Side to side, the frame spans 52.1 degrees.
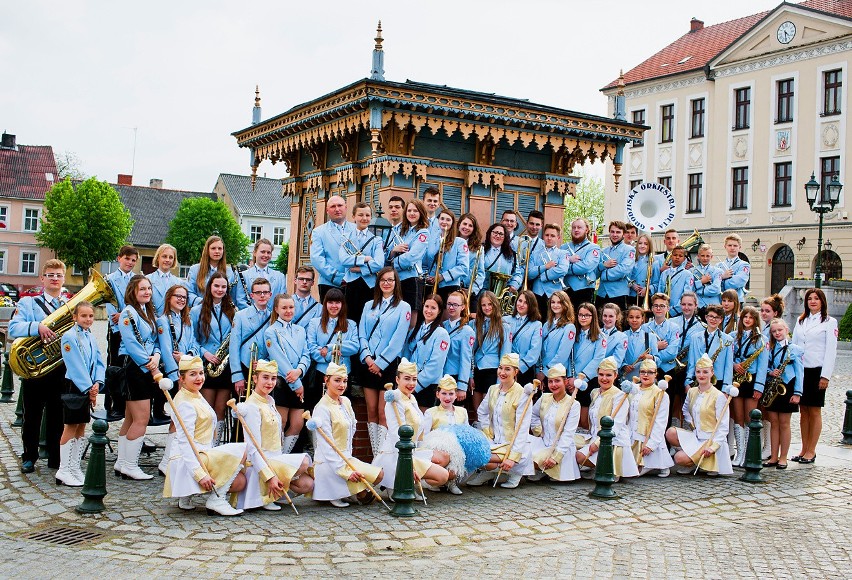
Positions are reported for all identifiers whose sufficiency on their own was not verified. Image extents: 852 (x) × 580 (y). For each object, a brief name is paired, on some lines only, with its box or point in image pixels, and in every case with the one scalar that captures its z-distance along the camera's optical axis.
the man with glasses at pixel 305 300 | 9.22
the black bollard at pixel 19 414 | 11.25
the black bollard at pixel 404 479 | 7.55
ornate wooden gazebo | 13.01
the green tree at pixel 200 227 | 67.69
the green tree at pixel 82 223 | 58.12
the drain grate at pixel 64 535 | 6.60
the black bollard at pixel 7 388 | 14.11
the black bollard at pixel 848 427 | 12.28
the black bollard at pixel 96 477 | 7.27
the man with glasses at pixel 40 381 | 8.45
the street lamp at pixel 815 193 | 23.48
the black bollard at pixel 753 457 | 9.33
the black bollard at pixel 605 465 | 8.50
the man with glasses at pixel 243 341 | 8.70
